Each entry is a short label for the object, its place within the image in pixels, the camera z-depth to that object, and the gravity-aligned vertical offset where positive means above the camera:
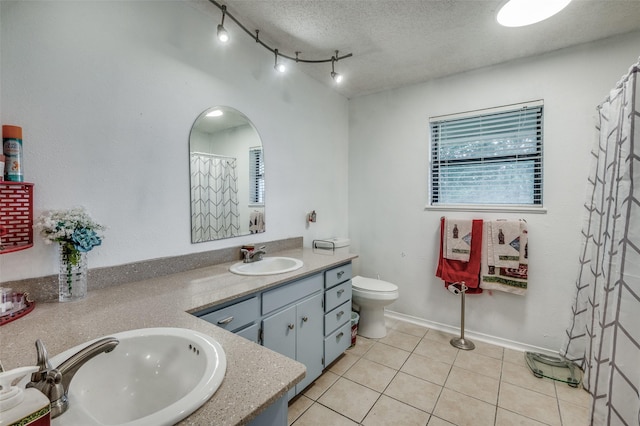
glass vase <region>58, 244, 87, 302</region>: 1.22 -0.31
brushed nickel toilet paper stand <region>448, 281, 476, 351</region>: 2.43 -1.16
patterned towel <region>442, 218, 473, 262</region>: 2.50 -0.30
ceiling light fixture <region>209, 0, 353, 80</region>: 1.70 +1.20
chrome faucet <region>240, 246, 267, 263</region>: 1.98 -0.35
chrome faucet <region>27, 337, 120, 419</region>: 0.60 -0.37
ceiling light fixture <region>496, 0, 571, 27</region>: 1.51 +1.10
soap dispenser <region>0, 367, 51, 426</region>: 0.40 -0.30
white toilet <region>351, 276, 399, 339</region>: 2.46 -0.85
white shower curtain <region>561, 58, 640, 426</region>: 1.07 -0.28
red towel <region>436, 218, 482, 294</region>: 2.46 -0.56
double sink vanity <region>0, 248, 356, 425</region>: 0.72 -0.44
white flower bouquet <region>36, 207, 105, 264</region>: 1.18 -0.11
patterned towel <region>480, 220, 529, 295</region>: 2.29 -0.42
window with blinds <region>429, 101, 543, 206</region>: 2.35 +0.45
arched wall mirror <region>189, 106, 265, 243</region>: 1.81 +0.21
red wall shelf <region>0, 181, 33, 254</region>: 1.09 -0.04
